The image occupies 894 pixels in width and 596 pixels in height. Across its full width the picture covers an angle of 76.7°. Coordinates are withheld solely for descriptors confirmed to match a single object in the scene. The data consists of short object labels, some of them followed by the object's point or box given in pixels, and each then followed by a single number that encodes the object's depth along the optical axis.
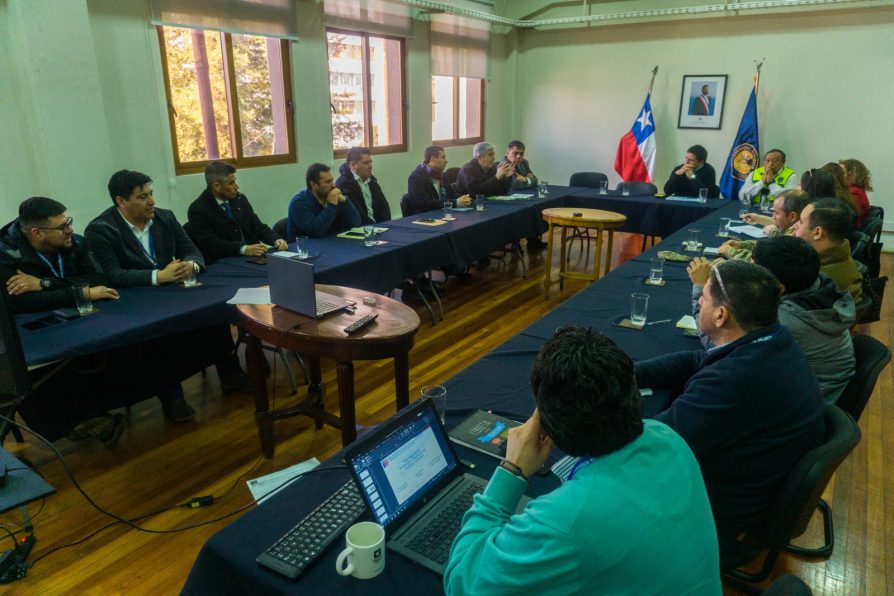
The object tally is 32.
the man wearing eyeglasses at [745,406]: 1.35
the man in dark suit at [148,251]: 2.88
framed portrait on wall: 7.00
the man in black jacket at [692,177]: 5.98
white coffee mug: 1.02
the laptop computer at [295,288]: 2.24
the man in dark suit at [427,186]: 5.11
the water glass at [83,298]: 2.46
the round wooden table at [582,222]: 4.67
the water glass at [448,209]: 4.72
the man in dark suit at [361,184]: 4.63
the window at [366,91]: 6.18
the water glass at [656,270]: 3.00
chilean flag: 7.29
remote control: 2.15
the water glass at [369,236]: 3.78
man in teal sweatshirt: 0.81
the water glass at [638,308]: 2.33
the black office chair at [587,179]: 6.71
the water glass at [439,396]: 1.57
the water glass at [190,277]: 2.87
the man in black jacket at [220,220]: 3.53
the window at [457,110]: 7.71
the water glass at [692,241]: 3.73
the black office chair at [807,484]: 1.34
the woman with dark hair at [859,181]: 4.64
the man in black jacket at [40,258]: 2.48
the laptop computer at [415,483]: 1.11
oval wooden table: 2.14
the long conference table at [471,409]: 1.05
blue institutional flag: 6.36
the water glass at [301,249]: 3.41
